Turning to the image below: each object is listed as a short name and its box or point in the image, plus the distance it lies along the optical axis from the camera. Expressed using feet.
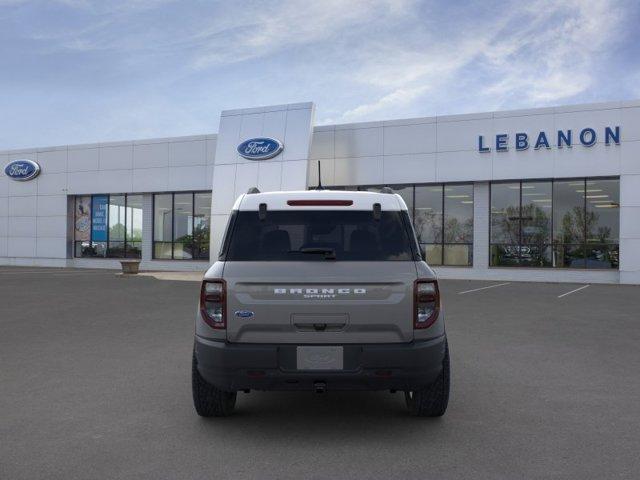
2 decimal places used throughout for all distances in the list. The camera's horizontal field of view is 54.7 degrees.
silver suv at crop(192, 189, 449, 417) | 14.52
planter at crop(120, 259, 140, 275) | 86.61
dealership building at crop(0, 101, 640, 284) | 78.02
